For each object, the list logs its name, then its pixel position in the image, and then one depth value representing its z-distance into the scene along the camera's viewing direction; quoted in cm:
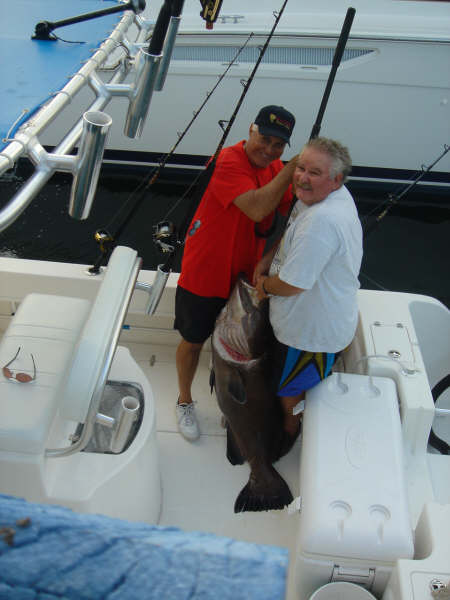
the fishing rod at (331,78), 234
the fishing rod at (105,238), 289
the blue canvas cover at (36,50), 166
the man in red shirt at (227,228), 220
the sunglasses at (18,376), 170
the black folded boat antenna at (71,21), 209
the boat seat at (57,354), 151
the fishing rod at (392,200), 395
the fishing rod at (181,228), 241
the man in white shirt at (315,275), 187
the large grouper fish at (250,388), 238
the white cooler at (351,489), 179
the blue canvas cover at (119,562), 40
